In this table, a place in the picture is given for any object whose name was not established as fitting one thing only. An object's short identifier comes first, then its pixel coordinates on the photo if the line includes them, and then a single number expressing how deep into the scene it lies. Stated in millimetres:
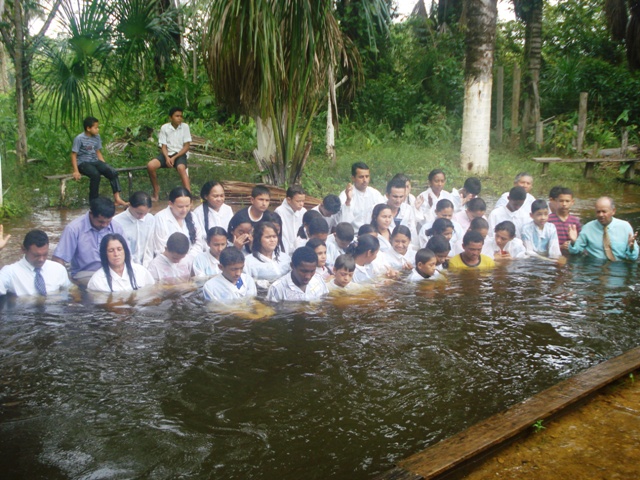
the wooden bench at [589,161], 14414
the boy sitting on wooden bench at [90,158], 9844
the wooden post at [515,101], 16578
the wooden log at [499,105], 16859
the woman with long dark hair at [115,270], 6484
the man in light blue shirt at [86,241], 6883
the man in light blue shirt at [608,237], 8062
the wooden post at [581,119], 15891
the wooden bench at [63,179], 10742
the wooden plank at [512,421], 3283
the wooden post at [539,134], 16562
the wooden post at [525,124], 16984
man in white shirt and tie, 6270
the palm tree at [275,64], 10047
